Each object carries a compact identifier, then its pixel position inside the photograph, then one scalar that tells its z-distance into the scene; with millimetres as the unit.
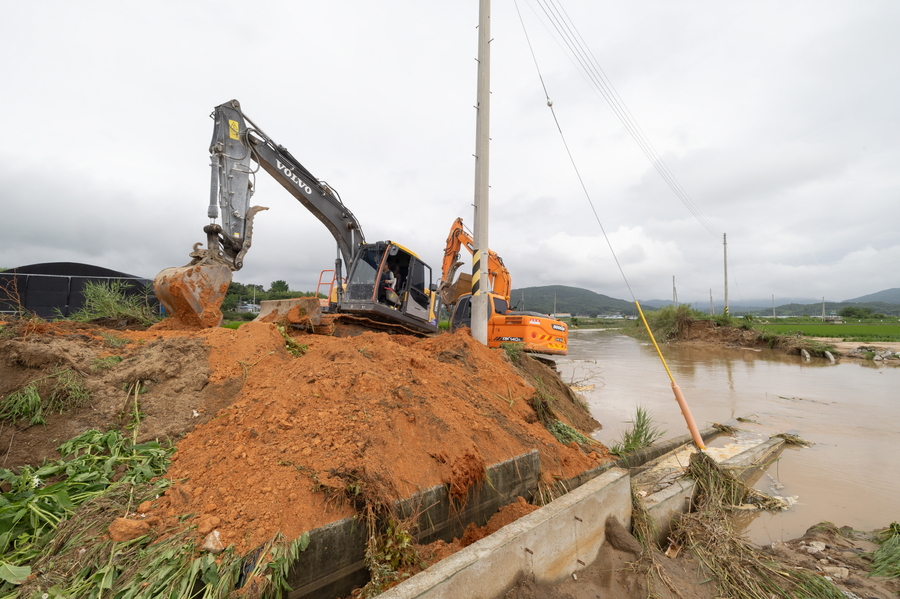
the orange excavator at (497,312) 9750
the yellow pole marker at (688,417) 4479
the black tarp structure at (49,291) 14086
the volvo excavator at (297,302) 6027
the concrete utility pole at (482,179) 6934
